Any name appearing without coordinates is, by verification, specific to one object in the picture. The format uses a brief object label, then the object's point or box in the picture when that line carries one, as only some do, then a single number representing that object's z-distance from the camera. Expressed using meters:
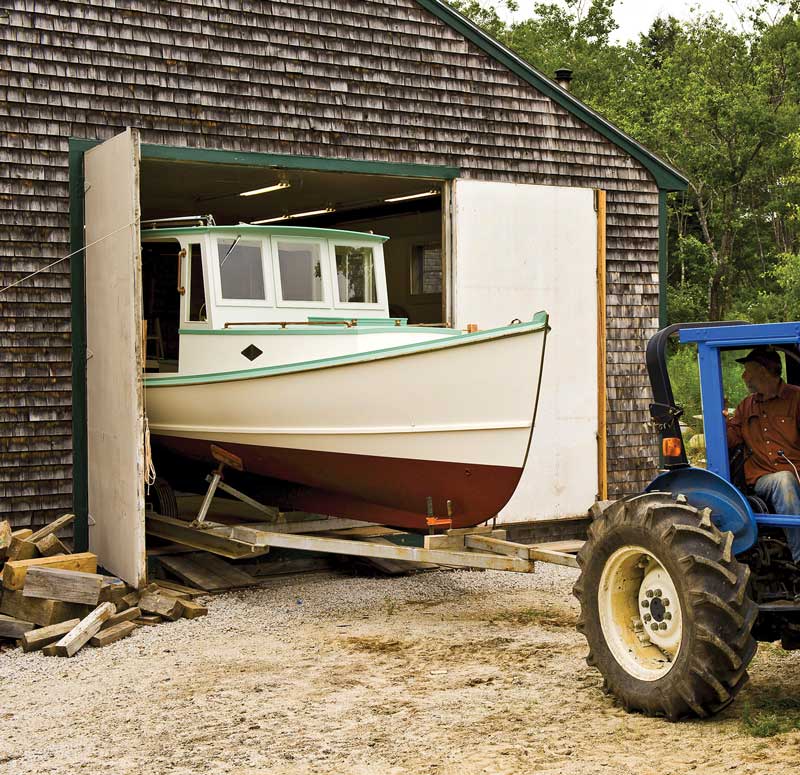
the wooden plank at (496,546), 8.86
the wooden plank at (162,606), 8.93
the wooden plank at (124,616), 8.50
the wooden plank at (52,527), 9.14
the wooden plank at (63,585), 8.39
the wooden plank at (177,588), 9.66
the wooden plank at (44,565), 8.52
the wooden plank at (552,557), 8.55
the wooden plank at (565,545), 11.13
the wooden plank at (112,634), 8.19
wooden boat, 8.96
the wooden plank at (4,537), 8.80
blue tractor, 5.66
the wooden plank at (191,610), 8.95
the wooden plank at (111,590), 8.77
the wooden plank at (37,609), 8.41
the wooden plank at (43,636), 8.12
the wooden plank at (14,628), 8.34
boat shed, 9.91
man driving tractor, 5.89
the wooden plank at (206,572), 9.92
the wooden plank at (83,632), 7.97
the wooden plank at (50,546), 9.01
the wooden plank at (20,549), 8.84
